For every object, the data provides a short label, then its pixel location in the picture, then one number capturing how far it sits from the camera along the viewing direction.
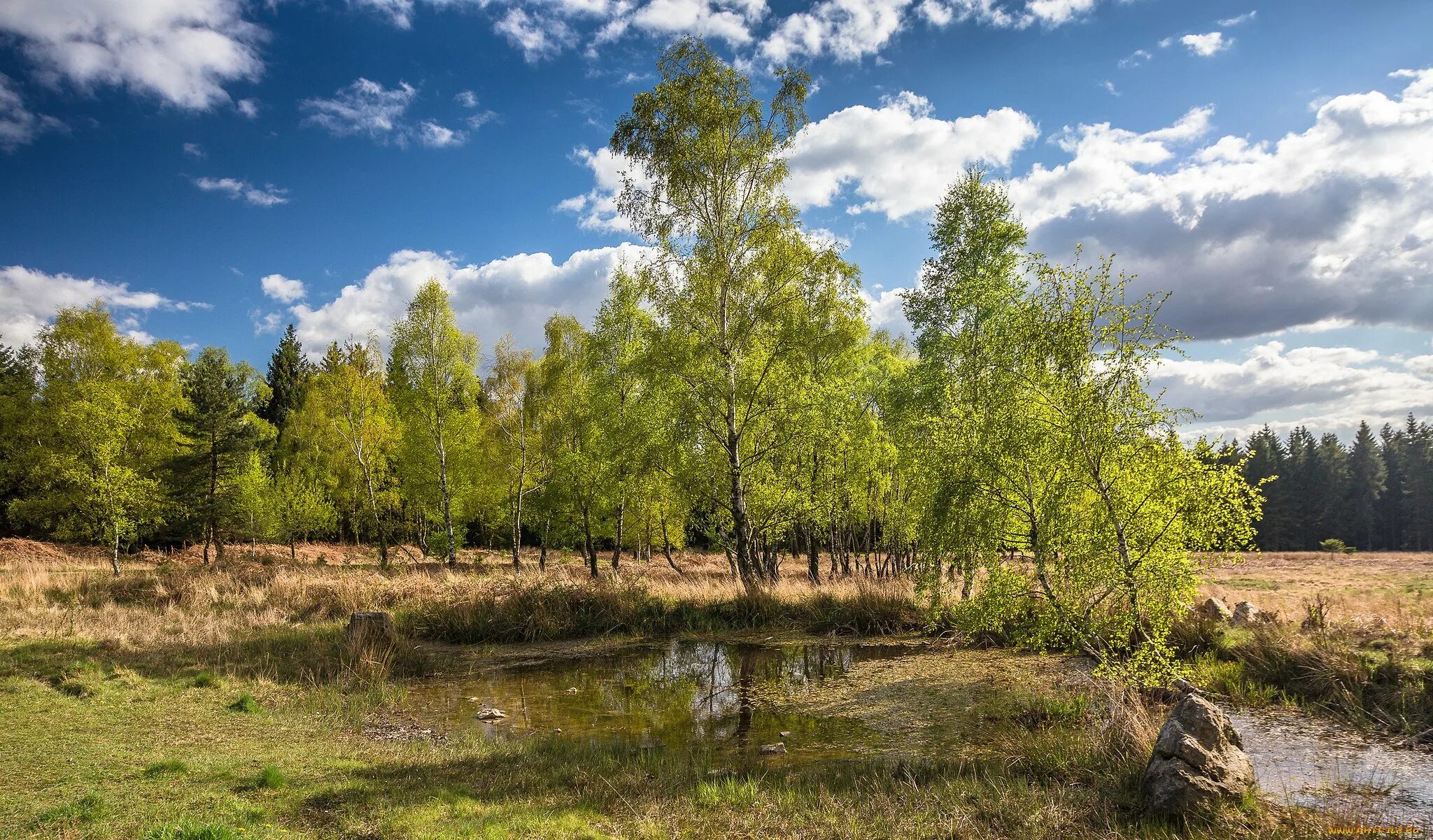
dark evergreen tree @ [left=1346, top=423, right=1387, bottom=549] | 68.38
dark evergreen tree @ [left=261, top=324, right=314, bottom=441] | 56.19
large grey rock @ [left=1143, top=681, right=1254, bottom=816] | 6.16
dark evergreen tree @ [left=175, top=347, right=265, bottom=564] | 33.94
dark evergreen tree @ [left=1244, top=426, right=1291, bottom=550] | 65.69
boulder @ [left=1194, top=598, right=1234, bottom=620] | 13.18
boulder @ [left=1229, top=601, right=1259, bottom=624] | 12.74
